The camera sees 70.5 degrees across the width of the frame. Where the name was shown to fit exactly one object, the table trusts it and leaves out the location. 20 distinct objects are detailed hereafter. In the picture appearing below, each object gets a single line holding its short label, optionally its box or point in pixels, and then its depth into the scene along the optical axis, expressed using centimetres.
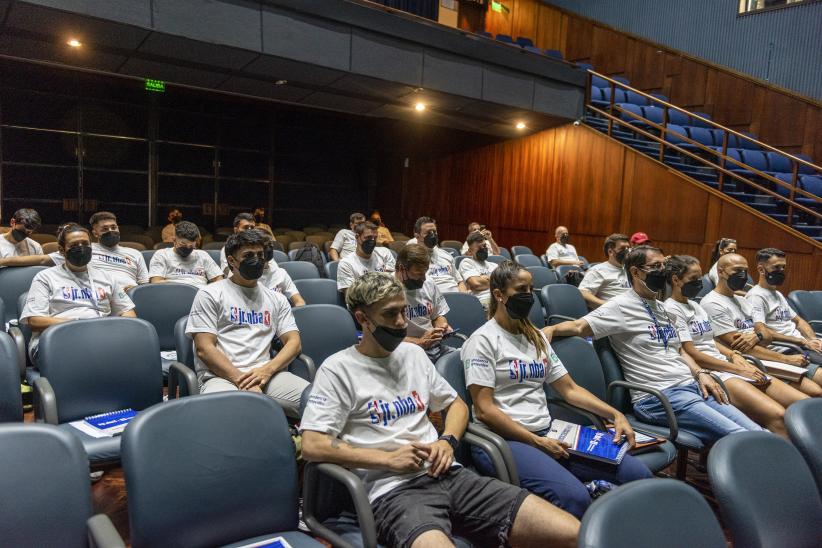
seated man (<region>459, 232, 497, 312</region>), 500
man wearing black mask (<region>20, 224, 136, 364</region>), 317
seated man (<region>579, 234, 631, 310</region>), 491
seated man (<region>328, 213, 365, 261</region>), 665
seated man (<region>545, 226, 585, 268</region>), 760
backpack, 577
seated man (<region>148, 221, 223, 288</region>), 448
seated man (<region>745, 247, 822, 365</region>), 409
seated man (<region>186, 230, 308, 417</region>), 272
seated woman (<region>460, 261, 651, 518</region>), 208
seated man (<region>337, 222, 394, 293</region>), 442
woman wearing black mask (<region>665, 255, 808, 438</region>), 291
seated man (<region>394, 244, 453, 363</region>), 338
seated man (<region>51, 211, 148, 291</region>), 432
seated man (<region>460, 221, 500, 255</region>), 757
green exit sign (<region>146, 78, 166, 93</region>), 858
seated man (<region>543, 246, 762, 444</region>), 280
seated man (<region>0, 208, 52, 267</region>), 454
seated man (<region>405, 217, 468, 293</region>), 493
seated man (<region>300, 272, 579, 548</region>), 177
